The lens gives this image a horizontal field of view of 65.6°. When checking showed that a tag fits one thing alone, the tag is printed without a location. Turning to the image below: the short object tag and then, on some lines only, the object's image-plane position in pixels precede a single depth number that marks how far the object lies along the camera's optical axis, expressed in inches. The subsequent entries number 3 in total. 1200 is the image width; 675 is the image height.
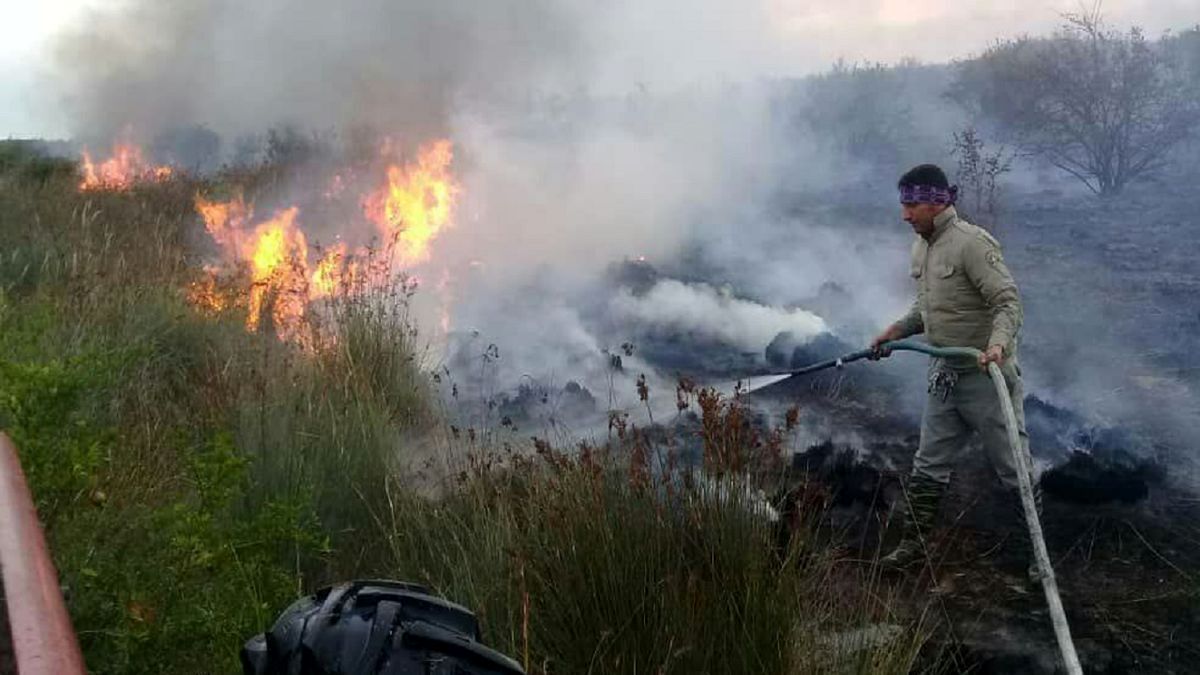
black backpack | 53.4
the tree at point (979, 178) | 451.2
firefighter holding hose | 183.5
